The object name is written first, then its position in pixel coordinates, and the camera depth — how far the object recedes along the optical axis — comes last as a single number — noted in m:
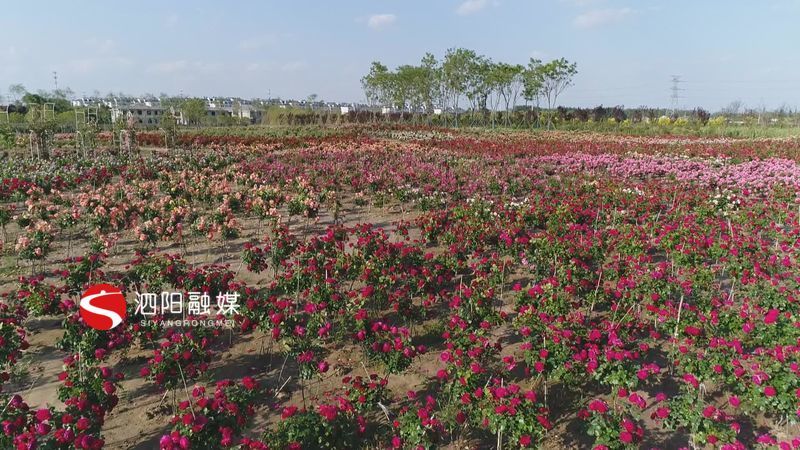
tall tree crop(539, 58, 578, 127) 44.00
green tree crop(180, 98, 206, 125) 41.97
